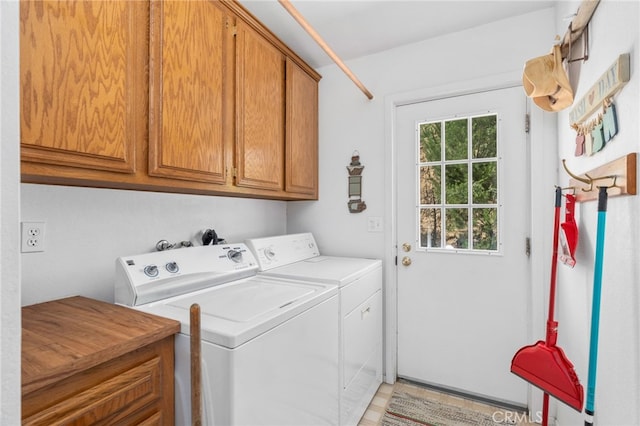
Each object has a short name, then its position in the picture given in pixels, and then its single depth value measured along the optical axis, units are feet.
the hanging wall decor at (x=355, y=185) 8.00
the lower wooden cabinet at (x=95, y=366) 2.53
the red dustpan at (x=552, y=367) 4.12
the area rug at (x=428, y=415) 6.23
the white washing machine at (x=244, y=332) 3.33
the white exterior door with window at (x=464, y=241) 6.58
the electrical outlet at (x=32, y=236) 3.94
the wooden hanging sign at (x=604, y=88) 3.16
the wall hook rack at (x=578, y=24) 4.04
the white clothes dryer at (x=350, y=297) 5.64
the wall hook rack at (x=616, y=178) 3.05
